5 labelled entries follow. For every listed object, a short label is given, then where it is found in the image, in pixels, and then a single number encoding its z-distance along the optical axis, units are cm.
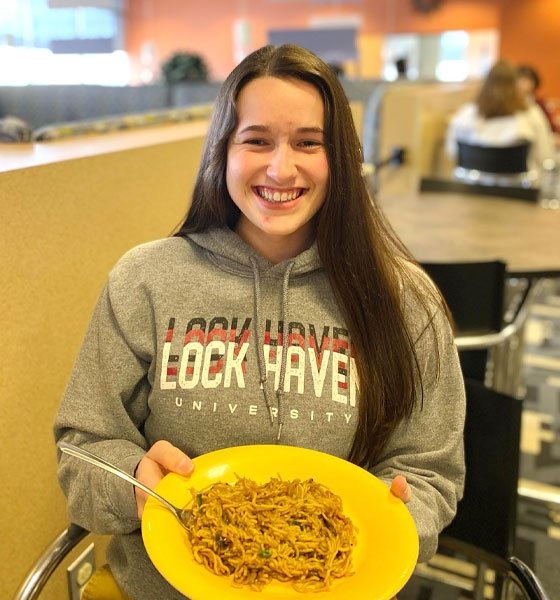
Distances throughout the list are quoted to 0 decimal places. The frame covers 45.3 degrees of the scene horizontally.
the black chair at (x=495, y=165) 436
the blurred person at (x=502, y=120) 448
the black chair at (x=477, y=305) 173
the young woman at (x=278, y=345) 103
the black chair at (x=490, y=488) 113
